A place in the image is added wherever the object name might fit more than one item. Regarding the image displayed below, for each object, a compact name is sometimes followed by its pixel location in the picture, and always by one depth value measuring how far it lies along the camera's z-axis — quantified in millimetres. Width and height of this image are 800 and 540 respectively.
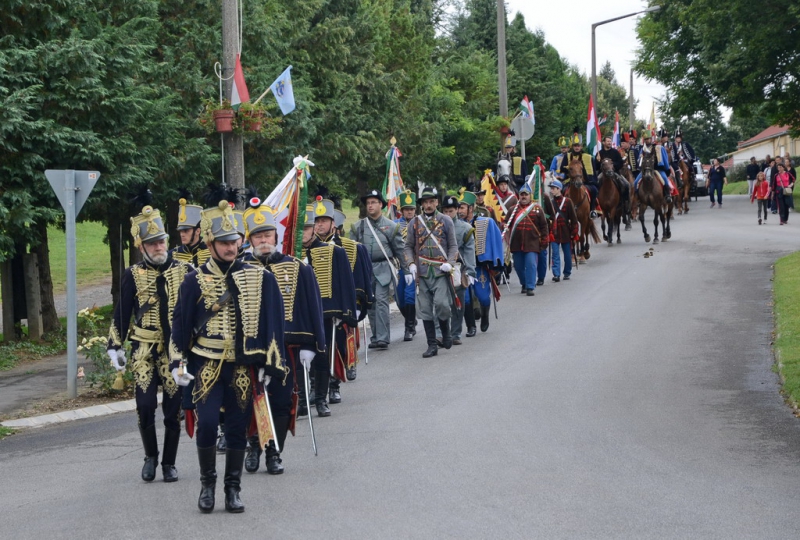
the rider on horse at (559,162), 28025
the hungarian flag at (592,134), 33250
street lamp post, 39875
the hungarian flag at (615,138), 39591
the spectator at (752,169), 44234
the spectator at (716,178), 44812
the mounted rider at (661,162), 29859
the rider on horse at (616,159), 29172
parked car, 54688
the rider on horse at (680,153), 39250
